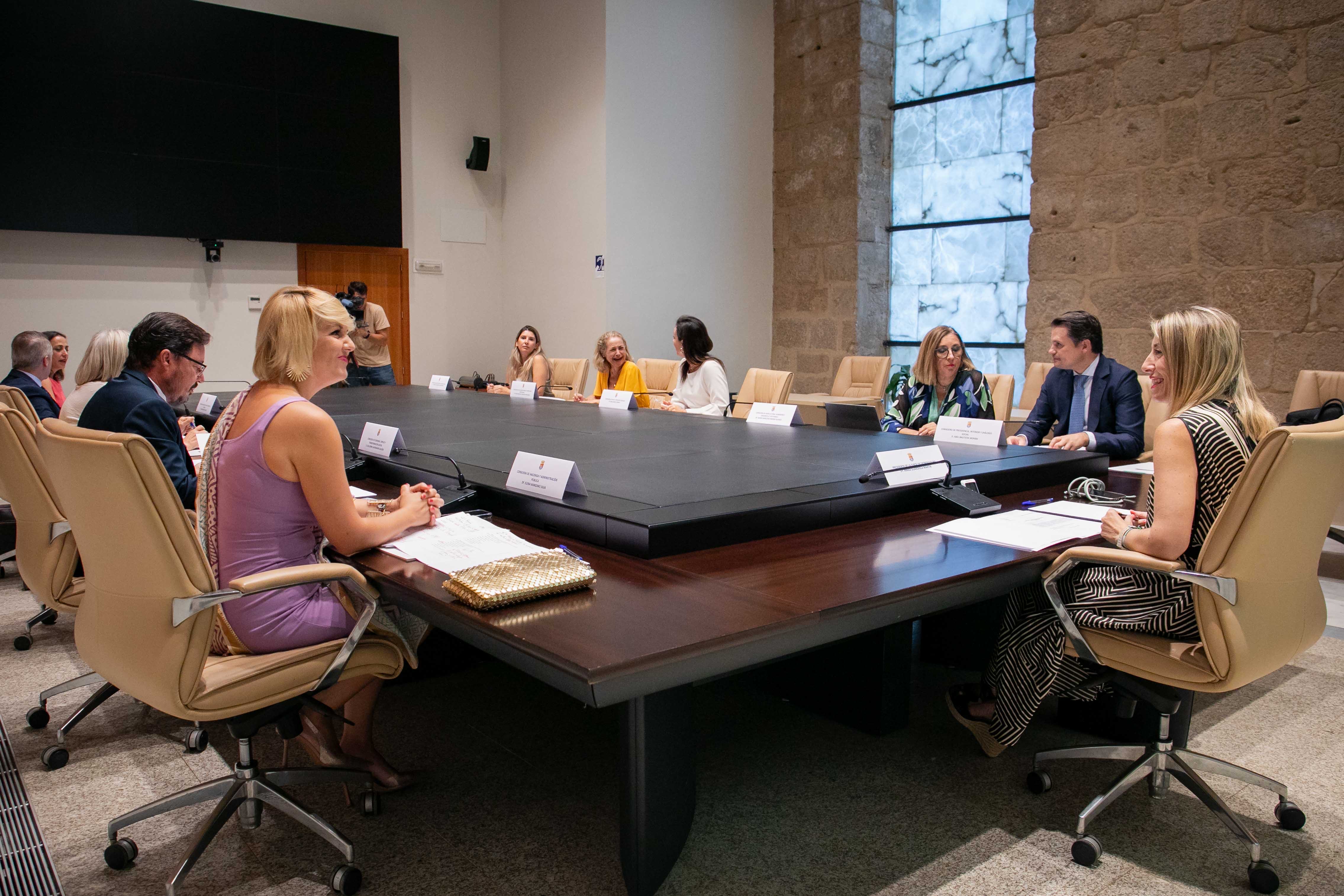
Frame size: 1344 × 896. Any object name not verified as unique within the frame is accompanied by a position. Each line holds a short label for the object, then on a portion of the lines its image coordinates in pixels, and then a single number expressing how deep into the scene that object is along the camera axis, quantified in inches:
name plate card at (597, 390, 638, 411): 193.3
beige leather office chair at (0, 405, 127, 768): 96.7
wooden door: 325.4
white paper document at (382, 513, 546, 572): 75.0
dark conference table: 59.5
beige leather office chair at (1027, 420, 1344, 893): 68.9
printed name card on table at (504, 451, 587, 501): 87.4
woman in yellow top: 230.1
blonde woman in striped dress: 76.4
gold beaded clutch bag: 64.9
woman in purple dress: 73.9
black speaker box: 339.9
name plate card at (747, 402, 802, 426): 158.7
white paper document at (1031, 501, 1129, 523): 94.8
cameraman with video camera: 305.1
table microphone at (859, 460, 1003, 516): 95.2
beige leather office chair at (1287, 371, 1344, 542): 166.4
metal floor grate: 74.9
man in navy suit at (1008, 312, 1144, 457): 147.9
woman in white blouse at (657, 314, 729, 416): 215.2
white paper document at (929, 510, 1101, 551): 83.5
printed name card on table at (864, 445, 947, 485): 94.7
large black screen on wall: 271.1
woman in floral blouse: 160.6
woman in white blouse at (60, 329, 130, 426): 144.3
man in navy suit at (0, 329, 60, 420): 156.2
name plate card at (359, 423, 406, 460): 113.7
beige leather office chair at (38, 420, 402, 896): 65.1
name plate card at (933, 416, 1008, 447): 129.5
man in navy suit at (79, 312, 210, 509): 104.6
